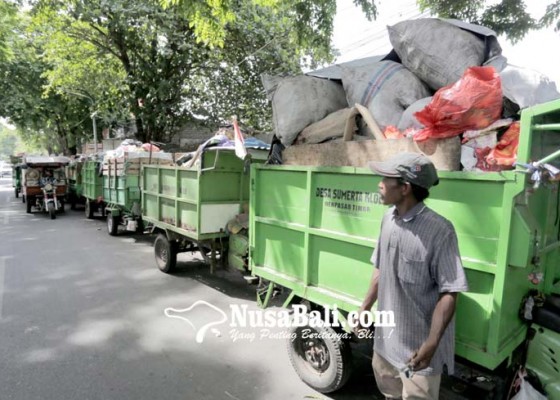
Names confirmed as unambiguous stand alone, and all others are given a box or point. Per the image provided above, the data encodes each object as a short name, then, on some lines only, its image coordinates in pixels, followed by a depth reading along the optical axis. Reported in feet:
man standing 5.93
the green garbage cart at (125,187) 28.04
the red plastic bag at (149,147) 30.46
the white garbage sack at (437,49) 8.86
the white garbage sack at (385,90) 9.55
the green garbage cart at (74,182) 44.86
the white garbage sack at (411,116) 8.67
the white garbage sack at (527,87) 7.29
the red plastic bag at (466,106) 6.94
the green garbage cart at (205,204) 17.15
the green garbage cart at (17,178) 56.19
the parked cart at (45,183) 40.47
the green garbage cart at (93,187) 35.81
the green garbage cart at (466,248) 6.31
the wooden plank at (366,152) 7.25
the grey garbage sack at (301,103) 10.68
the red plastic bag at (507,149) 6.70
